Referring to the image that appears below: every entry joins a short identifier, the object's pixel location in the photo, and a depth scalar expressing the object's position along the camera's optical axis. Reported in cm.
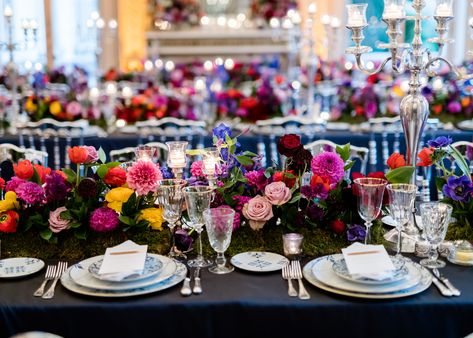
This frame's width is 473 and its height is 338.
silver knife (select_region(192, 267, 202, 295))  171
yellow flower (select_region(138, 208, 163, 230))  204
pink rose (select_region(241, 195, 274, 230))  199
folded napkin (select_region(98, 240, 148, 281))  173
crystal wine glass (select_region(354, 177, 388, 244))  186
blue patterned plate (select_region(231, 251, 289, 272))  185
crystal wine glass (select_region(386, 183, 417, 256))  185
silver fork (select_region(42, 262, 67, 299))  170
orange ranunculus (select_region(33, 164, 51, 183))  213
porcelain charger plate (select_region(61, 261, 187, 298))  169
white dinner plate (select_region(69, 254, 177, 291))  171
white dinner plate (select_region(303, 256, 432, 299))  166
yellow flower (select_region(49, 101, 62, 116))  477
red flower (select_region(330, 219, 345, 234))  200
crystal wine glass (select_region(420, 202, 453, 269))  181
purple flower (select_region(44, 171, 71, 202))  200
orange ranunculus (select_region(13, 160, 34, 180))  207
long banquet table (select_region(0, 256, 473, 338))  164
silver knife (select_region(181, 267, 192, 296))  170
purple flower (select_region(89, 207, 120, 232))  197
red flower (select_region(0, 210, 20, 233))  201
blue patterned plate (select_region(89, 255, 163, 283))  173
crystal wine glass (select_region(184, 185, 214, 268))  183
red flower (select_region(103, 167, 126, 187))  206
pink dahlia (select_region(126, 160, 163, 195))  199
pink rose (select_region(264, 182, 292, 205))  198
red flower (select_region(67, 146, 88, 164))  200
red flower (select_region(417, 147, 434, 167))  218
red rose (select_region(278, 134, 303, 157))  203
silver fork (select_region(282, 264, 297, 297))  170
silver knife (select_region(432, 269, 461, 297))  168
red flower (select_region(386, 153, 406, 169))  216
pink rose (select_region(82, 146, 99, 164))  206
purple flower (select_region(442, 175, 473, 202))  205
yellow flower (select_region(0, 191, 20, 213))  204
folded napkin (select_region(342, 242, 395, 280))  170
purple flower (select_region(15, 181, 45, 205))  202
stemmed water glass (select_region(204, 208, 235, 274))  176
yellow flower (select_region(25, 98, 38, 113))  484
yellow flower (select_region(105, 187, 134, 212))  202
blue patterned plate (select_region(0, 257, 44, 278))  183
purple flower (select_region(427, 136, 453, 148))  210
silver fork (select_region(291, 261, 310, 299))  168
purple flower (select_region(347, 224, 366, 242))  198
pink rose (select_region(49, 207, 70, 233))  199
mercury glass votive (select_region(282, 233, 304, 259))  194
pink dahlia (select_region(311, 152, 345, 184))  202
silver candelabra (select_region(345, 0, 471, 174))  227
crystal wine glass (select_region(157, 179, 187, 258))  189
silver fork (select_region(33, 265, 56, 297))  171
